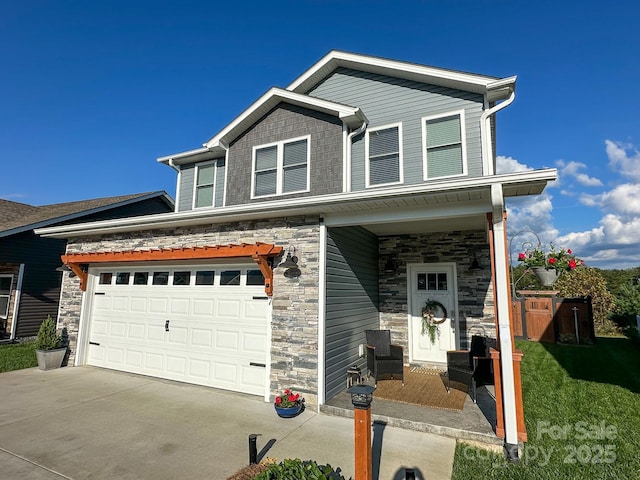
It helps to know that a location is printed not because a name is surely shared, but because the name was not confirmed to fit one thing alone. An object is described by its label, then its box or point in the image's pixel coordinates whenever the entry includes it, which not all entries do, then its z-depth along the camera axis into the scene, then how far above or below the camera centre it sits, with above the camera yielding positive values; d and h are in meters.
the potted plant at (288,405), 4.75 -1.75
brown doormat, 5.09 -1.79
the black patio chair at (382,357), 5.90 -1.31
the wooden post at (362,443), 2.82 -1.38
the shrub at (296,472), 2.26 -1.32
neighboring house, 10.52 +0.54
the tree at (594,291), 13.19 -0.01
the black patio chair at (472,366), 5.16 -1.28
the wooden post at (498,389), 3.97 -1.25
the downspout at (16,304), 10.48 -0.70
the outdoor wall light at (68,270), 8.16 +0.33
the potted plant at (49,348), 7.38 -1.50
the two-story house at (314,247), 5.34 +0.81
